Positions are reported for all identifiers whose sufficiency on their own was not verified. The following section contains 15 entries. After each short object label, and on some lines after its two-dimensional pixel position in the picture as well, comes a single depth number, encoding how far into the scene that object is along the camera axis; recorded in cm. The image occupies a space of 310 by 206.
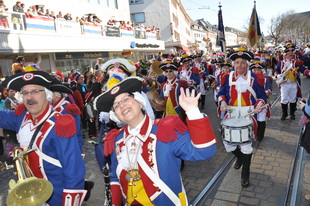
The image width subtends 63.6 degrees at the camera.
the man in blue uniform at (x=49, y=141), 239
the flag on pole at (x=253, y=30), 1112
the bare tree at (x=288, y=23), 4934
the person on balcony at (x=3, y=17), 1186
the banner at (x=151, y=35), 2828
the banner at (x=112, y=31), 2109
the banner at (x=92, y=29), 1844
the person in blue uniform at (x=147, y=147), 175
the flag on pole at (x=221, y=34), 966
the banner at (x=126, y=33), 2325
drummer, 464
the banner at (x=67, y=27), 1590
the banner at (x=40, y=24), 1391
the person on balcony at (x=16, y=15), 1296
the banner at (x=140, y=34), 2604
